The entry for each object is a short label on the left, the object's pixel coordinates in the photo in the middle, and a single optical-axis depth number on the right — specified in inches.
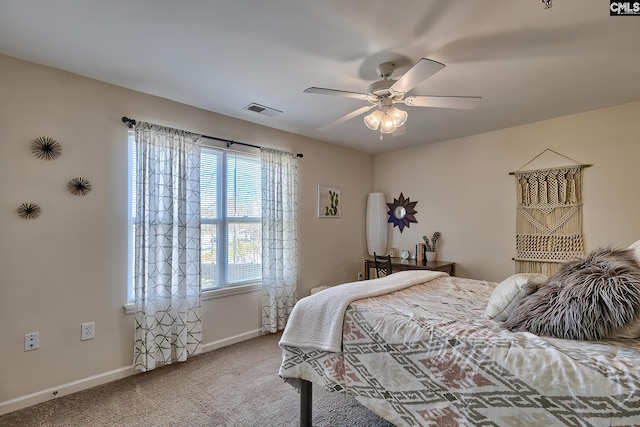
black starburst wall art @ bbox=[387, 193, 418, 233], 178.1
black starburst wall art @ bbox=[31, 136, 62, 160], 86.0
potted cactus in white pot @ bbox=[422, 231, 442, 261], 161.6
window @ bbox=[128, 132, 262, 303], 122.2
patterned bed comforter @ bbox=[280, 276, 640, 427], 41.2
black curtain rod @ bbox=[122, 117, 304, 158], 100.4
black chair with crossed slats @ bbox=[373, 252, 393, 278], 147.4
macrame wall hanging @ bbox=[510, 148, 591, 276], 125.6
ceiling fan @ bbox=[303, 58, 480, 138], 78.2
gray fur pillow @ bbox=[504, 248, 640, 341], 47.1
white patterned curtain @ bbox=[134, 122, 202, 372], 101.3
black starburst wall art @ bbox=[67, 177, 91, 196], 91.4
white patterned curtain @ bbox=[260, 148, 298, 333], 137.2
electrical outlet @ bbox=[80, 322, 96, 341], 92.4
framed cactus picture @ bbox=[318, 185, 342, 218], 164.9
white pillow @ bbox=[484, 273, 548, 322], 61.1
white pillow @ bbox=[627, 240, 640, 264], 57.7
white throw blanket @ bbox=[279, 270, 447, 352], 68.1
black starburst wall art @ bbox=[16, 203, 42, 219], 83.6
